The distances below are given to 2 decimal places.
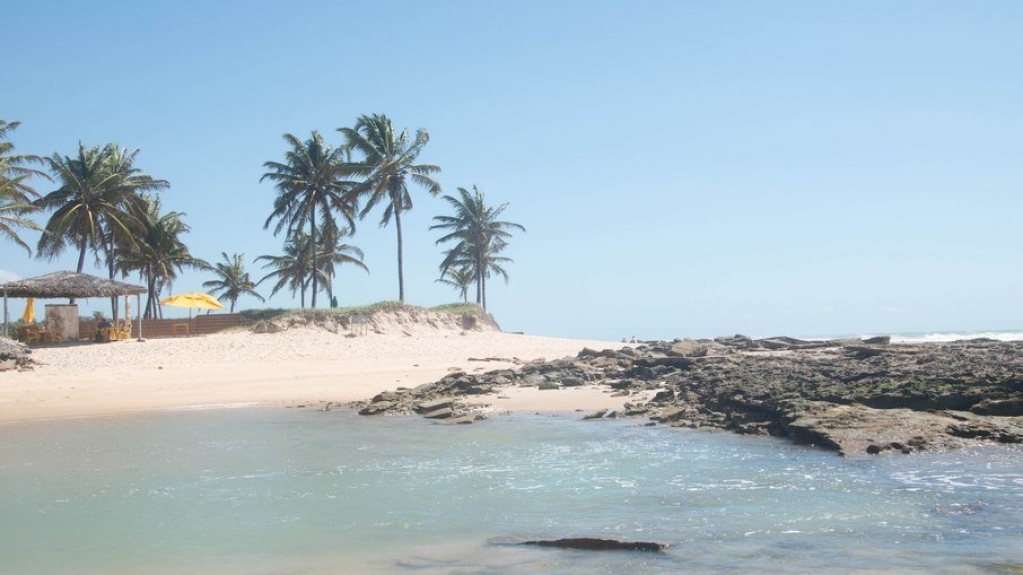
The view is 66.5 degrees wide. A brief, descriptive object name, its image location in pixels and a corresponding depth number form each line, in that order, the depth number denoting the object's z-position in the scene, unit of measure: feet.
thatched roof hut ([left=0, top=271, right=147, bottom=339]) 101.04
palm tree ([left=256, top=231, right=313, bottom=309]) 182.60
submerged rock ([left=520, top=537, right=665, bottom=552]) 23.26
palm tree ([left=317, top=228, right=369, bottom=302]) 171.42
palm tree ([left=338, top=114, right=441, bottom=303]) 135.64
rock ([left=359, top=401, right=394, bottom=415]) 57.38
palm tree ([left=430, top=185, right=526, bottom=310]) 173.27
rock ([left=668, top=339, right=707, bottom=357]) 73.46
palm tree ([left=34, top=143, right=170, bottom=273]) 123.24
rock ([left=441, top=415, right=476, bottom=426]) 51.96
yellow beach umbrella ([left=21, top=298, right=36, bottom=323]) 109.81
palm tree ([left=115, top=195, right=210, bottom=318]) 144.25
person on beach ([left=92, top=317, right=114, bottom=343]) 102.47
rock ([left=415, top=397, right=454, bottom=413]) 56.44
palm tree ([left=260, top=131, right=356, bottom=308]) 138.10
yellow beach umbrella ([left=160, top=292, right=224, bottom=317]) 122.72
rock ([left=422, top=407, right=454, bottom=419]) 54.29
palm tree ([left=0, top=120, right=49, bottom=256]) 107.34
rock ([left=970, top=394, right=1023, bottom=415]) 38.86
